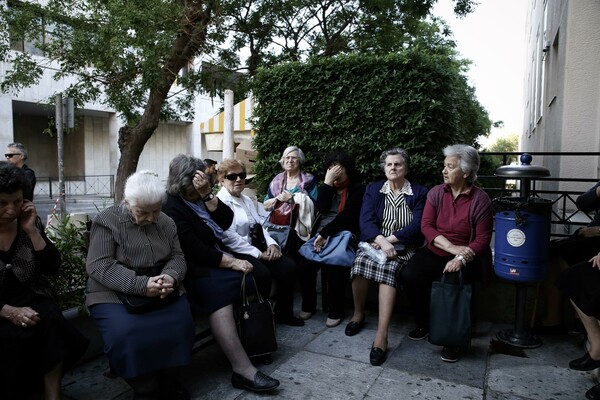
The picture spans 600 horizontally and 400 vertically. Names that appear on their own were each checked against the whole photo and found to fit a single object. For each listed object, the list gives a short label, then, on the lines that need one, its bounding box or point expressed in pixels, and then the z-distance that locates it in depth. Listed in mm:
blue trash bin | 3447
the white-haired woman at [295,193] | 4547
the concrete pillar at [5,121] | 17922
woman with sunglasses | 3842
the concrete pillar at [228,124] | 8953
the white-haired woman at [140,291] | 2619
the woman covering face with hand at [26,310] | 2420
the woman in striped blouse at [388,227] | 3852
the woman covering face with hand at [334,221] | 4227
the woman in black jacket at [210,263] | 3033
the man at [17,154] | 6516
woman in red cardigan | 3604
